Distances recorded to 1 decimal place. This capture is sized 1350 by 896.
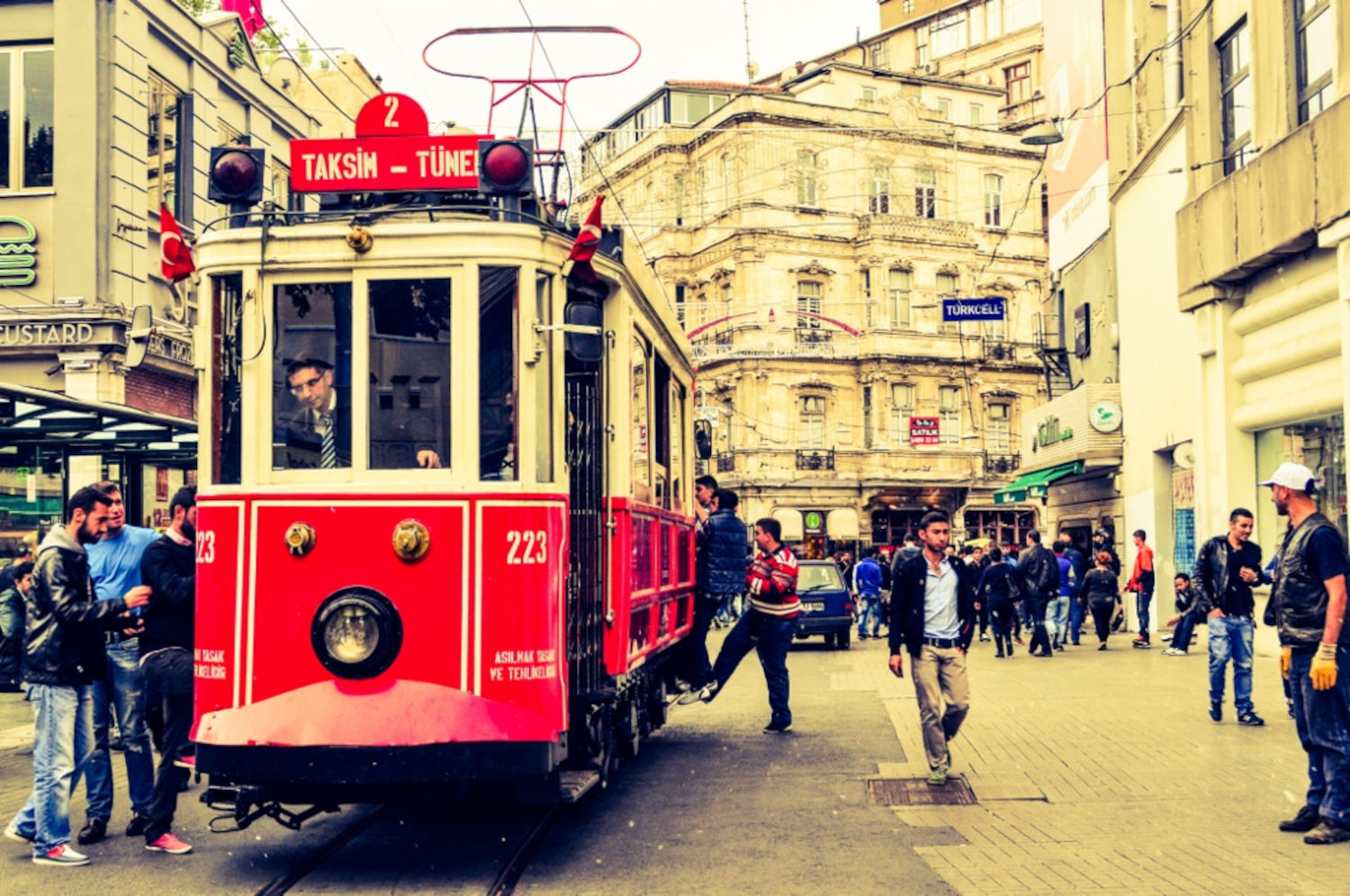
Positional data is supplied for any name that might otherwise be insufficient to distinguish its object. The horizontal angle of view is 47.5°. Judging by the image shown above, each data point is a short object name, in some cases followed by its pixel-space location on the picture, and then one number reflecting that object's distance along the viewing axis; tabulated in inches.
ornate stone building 2036.2
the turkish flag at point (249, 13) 1075.9
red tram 280.4
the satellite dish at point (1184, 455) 908.6
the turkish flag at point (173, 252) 293.4
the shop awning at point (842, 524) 2046.0
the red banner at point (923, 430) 2055.9
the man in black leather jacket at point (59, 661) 311.3
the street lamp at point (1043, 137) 981.2
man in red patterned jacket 516.7
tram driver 295.3
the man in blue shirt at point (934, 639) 394.3
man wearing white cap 312.7
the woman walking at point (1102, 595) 908.6
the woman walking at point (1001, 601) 892.6
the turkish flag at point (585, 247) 297.9
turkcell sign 1153.4
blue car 972.6
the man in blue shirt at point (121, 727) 334.6
